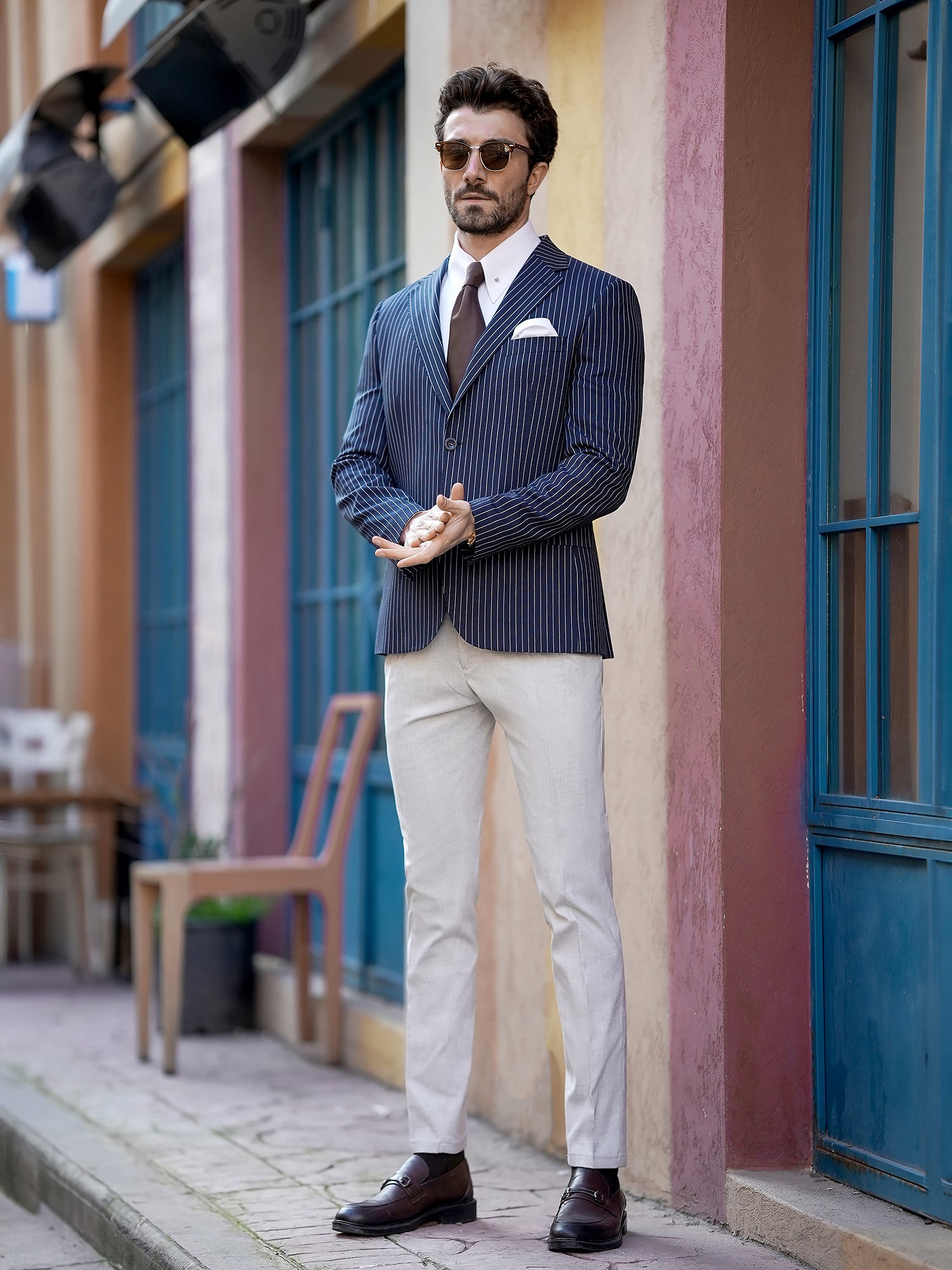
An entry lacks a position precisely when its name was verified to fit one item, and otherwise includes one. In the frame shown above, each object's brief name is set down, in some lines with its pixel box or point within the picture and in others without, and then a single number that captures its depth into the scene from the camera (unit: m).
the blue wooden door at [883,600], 3.28
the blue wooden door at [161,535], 8.48
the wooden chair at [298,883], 5.68
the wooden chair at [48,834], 8.16
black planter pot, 6.38
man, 3.34
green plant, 6.43
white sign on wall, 9.70
